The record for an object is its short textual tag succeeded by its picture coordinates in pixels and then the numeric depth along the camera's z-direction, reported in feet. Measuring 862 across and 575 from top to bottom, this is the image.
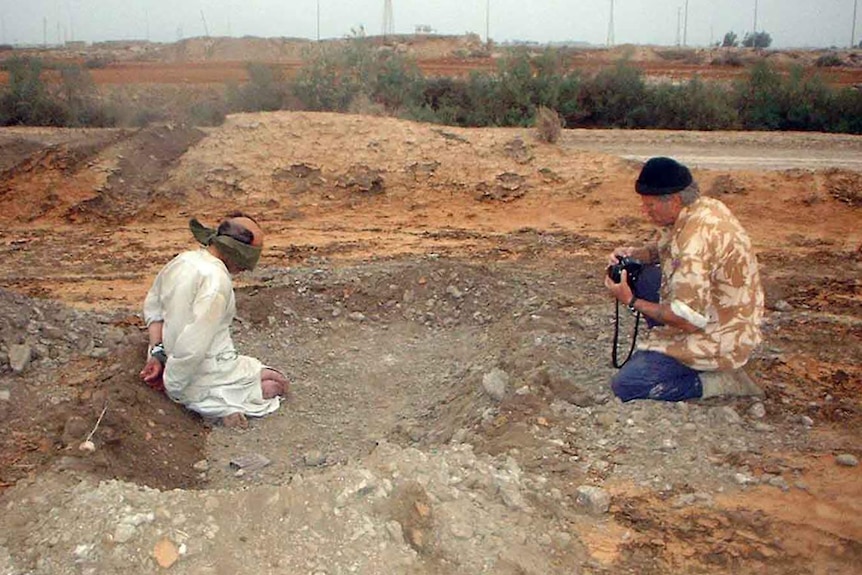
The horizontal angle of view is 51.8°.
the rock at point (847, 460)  13.27
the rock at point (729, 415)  14.61
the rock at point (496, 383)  16.03
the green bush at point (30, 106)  61.72
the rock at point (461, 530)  11.12
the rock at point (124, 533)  10.68
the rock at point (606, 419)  14.51
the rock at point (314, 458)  15.34
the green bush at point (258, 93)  62.80
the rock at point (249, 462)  15.07
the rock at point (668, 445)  13.66
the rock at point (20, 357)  17.26
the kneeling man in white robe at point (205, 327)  14.93
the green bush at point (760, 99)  69.41
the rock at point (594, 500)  12.11
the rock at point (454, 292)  23.16
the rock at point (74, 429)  14.34
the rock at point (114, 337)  19.25
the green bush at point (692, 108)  68.95
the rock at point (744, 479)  12.76
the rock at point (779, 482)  12.64
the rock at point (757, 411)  14.85
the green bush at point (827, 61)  147.95
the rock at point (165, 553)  10.42
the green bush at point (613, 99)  71.92
